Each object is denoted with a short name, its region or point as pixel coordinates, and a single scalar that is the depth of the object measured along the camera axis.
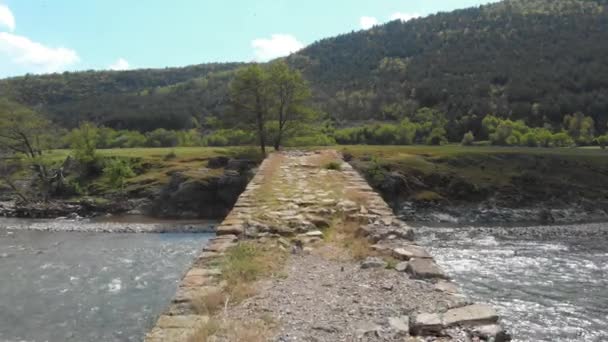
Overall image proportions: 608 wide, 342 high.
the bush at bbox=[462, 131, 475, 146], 78.06
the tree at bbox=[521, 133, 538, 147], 73.19
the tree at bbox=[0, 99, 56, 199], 42.41
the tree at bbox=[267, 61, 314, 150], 38.06
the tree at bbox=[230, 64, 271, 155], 38.16
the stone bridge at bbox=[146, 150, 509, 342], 4.43
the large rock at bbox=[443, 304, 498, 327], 4.51
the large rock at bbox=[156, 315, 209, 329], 4.59
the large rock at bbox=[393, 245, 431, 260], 6.76
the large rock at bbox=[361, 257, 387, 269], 6.53
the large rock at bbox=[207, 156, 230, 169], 42.50
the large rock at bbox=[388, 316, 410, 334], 4.43
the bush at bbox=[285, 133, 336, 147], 40.06
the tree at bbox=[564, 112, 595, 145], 77.22
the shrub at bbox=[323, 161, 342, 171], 18.23
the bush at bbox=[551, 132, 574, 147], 73.81
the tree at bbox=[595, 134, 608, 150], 71.12
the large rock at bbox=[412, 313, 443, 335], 4.39
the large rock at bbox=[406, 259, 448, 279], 5.94
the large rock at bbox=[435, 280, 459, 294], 5.42
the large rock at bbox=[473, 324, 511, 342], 4.24
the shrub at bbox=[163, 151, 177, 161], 47.81
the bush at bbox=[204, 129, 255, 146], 41.12
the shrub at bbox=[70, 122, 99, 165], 46.03
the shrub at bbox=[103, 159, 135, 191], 42.18
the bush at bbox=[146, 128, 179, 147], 75.53
